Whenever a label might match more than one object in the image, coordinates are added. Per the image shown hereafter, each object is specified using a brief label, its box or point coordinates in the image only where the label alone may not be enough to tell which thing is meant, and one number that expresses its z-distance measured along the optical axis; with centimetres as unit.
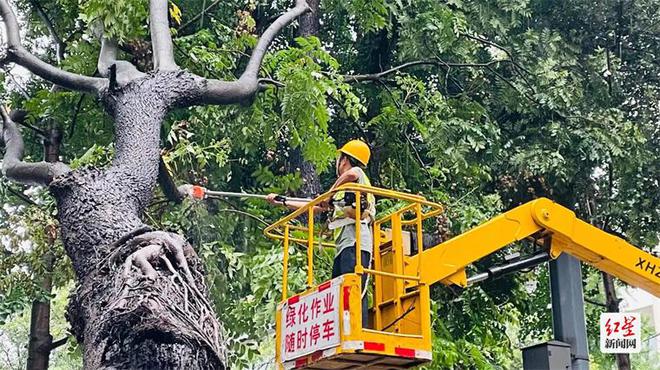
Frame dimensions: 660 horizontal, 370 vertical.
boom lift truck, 542
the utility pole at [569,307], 635
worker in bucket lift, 580
